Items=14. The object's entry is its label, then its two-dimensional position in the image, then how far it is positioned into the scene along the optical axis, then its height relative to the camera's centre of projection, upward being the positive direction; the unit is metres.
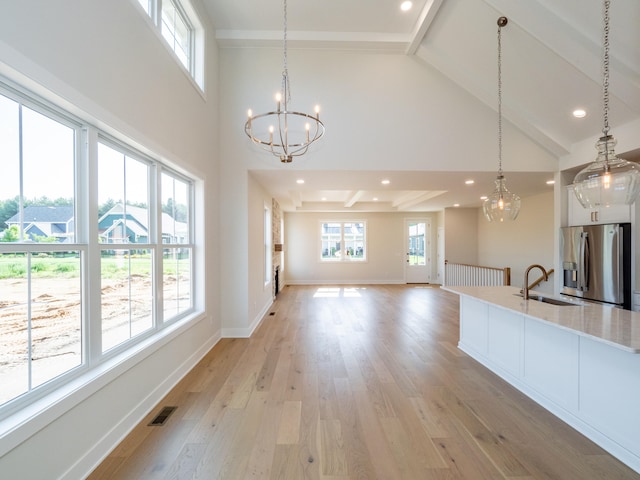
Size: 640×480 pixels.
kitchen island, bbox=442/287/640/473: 1.81 -1.00
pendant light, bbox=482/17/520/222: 3.11 +0.42
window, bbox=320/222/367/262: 9.98 -0.01
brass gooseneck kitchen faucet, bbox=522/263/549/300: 2.80 -0.50
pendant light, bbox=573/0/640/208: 1.93 +0.42
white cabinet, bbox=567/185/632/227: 3.58 +0.34
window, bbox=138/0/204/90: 2.66 +2.44
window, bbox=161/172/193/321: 2.95 -0.01
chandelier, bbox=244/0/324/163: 4.14 +1.70
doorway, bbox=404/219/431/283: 9.88 -0.33
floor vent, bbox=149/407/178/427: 2.21 -1.42
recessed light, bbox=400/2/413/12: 3.49 +2.97
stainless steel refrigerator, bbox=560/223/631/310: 3.52 -0.32
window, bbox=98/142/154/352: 2.07 -0.02
